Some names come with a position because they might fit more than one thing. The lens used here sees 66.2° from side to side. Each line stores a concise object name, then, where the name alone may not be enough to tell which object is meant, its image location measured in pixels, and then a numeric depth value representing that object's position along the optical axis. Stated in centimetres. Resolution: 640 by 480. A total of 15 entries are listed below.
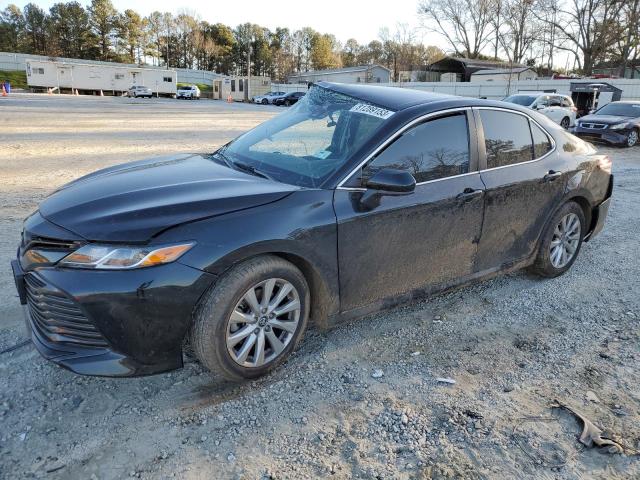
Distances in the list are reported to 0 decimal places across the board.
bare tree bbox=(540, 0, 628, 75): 5588
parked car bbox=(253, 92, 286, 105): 4919
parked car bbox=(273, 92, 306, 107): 4550
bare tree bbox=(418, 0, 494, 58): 7469
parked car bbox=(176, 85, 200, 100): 6004
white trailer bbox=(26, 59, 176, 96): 5675
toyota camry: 244
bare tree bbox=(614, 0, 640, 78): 5323
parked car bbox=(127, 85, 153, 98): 5588
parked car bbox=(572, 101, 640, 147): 1555
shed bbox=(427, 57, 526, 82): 6259
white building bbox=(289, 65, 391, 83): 6431
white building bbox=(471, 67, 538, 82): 5478
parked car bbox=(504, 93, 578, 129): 2003
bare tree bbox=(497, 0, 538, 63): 6662
